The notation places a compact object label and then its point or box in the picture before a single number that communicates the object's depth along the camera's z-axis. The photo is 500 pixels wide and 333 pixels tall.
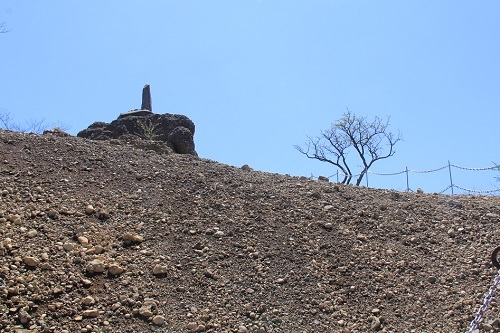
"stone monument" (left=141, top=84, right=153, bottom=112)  14.20
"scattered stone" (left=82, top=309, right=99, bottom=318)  4.93
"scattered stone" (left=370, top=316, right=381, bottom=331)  5.31
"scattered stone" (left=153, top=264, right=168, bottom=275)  5.65
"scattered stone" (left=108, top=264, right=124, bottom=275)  5.50
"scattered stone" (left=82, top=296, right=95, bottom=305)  5.05
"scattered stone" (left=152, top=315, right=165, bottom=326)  5.00
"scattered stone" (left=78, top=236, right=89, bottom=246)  5.85
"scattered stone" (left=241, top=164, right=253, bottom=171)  9.16
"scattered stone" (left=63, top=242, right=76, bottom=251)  5.68
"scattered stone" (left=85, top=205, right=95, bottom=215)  6.50
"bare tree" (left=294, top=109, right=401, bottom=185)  25.46
